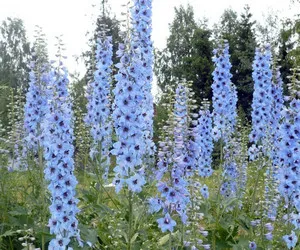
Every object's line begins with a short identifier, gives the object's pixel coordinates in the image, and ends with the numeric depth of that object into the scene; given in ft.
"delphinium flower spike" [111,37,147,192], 13.74
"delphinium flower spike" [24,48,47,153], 16.65
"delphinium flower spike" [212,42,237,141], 22.07
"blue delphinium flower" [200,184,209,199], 21.11
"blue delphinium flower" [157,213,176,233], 12.87
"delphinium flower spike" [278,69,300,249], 15.39
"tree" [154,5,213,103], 101.81
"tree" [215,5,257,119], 97.25
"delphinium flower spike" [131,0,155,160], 18.78
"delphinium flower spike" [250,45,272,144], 21.43
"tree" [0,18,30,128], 142.72
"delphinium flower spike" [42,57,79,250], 12.67
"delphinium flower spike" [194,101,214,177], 23.07
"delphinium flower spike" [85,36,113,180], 20.84
